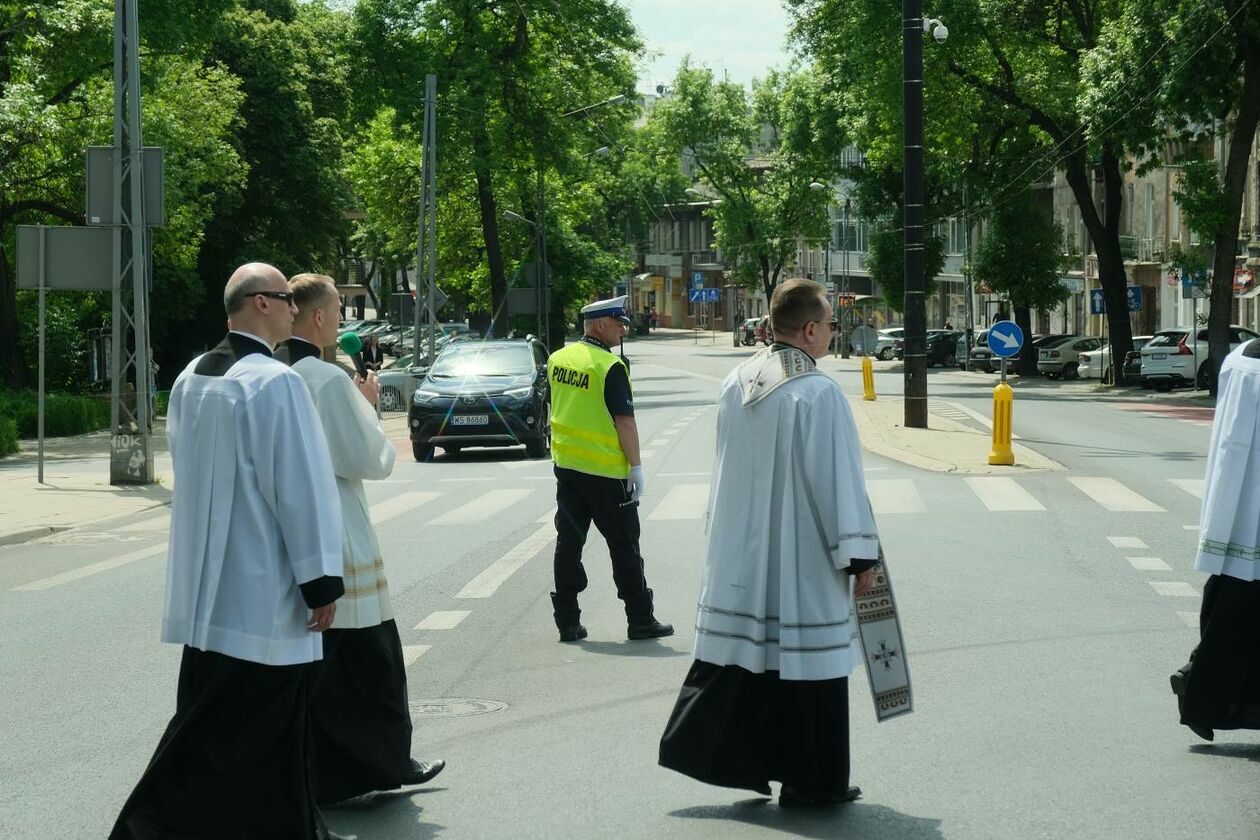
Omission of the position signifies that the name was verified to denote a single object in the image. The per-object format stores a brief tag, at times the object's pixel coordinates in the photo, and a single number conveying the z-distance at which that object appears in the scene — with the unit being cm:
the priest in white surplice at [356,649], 580
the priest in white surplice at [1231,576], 639
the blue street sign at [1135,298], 5048
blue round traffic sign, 2164
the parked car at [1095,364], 5334
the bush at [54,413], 3036
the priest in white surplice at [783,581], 559
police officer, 904
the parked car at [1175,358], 4395
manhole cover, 740
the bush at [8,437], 2577
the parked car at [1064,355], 5672
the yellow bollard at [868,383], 3692
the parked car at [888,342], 7806
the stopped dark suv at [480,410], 2408
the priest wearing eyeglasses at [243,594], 483
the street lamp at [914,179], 2506
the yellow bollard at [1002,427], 1972
